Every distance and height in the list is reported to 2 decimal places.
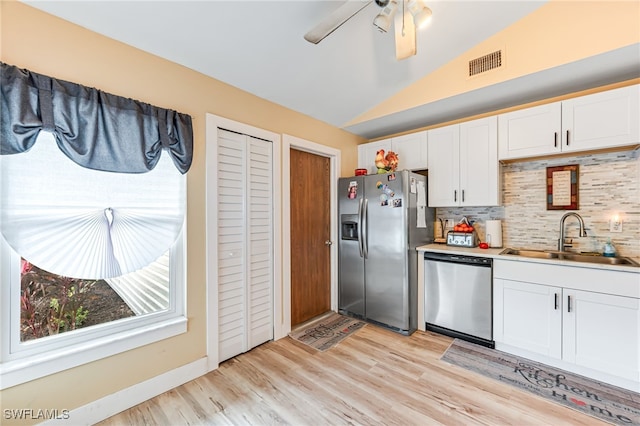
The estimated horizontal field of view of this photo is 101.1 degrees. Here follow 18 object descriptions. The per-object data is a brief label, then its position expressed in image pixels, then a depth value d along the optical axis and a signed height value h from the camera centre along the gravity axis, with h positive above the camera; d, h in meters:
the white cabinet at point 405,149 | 3.14 +0.81
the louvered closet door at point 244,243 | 2.33 -0.27
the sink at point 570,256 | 2.12 -0.38
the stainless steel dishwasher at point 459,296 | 2.52 -0.84
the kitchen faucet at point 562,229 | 2.49 -0.14
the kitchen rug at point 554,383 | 1.74 -1.29
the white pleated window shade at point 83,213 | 1.43 +0.00
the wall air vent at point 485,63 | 2.28 +1.34
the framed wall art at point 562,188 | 2.52 +0.26
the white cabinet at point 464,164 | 2.70 +0.54
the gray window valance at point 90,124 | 1.35 +0.54
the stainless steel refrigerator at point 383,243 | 2.83 -0.34
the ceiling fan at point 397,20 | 1.43 +1.11
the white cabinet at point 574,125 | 2.05 +0.77
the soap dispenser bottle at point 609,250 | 2.29 -0.31
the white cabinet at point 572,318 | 1.91 -0.84
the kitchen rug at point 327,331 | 2.69 -1.30
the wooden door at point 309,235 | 3.04 -0.26
